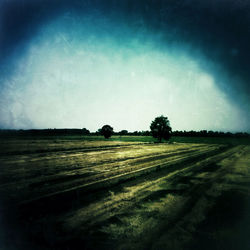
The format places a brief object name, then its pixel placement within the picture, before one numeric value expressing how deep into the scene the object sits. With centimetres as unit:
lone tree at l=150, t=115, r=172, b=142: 5031
